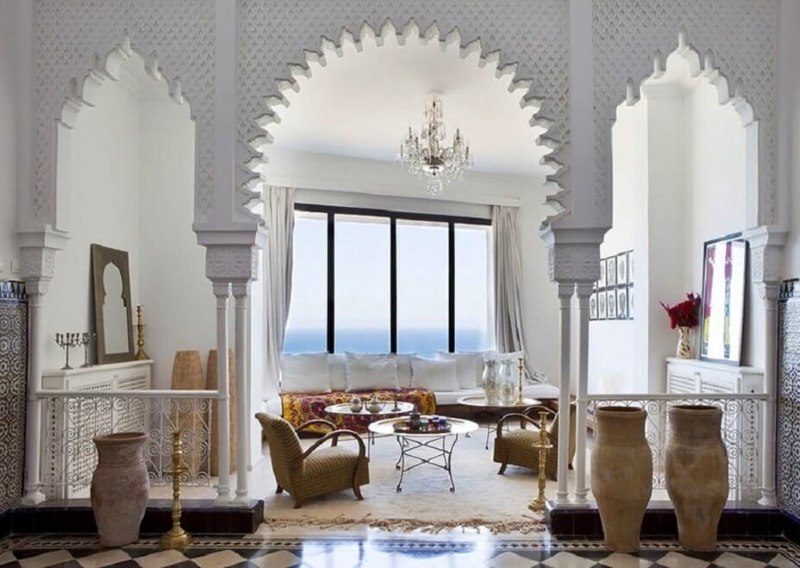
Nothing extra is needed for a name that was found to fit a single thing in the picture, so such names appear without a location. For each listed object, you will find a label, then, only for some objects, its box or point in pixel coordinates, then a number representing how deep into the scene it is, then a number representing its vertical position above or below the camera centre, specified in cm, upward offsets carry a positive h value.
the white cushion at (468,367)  963 -113
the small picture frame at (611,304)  794 -15
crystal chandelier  687 +146
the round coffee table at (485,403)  728 -126
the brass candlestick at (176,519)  425 -152
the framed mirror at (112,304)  579 -15
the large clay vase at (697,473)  407 -112
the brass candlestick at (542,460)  502 -128
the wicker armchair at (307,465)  532 -145
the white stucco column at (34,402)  458 -80
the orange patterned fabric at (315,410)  801 -147
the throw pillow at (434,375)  930 -119
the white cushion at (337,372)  902 -113
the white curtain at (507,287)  1021 +6
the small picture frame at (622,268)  764 +28
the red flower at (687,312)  615 -18
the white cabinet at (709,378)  501 -71
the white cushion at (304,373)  873 -112
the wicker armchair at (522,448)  609 -150
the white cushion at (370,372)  900 -113
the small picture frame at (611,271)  802 +25
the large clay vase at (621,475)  407 -113
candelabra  516 -43
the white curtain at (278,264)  875 +34
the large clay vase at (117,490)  419 -129
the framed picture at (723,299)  542 -5
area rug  482 -174
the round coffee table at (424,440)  605 -170
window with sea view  942 +11
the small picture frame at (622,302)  757 -12
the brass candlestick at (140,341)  638 -51
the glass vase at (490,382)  766 -108
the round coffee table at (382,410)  672 -126
